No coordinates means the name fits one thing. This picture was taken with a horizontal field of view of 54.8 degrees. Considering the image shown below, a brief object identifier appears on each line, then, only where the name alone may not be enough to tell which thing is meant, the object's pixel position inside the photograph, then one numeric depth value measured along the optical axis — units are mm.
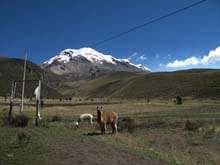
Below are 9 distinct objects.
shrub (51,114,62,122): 19184
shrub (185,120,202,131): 15095
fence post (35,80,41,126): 15539
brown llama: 12259
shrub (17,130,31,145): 9000
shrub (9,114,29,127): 14950
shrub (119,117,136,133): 14225
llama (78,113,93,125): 17465
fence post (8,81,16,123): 15800
